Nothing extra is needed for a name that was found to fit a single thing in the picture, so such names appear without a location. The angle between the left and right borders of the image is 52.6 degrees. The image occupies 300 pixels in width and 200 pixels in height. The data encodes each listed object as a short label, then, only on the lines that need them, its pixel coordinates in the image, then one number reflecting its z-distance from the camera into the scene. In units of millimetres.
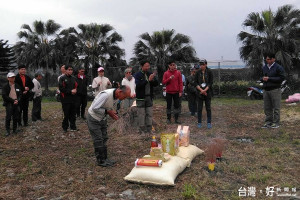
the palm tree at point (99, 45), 18984
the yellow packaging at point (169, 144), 4523
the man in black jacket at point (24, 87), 7577
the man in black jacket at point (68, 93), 7086
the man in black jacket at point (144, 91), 6375
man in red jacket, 7645
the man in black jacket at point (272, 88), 6918
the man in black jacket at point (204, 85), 7043
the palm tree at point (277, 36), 14648
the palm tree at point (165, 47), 17312
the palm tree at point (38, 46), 20312
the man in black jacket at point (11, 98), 7011
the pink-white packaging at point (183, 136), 5035
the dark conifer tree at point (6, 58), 25748
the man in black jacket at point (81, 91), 8462
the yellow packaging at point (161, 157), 4156
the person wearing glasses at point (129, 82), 8758
